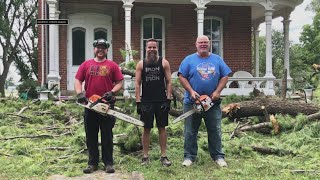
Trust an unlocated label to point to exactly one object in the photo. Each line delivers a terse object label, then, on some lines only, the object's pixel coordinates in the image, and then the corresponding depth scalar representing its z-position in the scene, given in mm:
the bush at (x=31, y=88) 18453
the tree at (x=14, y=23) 33375
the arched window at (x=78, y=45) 16328
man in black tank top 6289
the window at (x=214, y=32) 17500
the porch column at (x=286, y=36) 17703
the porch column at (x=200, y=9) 15028
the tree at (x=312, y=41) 35094
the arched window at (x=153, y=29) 16828
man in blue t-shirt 6332
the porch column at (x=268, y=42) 15764
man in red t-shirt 6082
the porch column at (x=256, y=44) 19691
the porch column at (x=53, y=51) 14203
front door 16156
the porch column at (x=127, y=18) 14508
